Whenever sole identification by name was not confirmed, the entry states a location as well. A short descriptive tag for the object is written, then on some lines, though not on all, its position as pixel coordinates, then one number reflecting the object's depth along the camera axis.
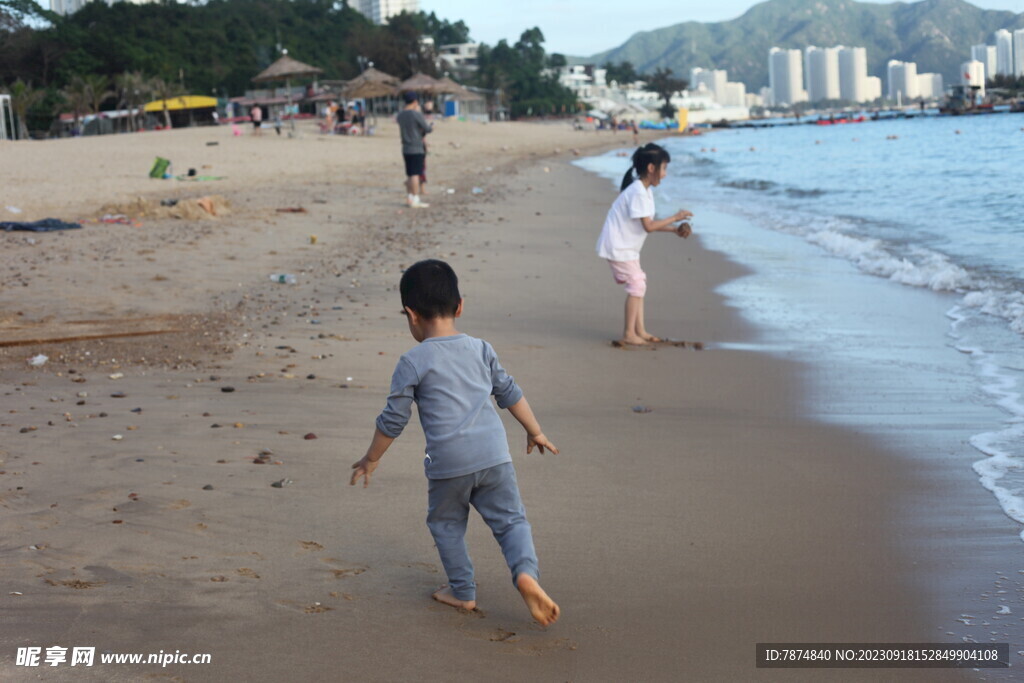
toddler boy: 2.78
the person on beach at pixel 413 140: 14.54
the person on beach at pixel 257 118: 31.10
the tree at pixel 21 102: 42.19
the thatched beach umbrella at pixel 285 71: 31.59
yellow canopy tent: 50.75
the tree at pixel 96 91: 52.12
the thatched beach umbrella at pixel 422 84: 42.78
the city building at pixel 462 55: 122.56
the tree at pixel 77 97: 50.56
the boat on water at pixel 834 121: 115.25
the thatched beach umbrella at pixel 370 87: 36.38
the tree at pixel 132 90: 52.12
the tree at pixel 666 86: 146.62
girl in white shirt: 6.59
